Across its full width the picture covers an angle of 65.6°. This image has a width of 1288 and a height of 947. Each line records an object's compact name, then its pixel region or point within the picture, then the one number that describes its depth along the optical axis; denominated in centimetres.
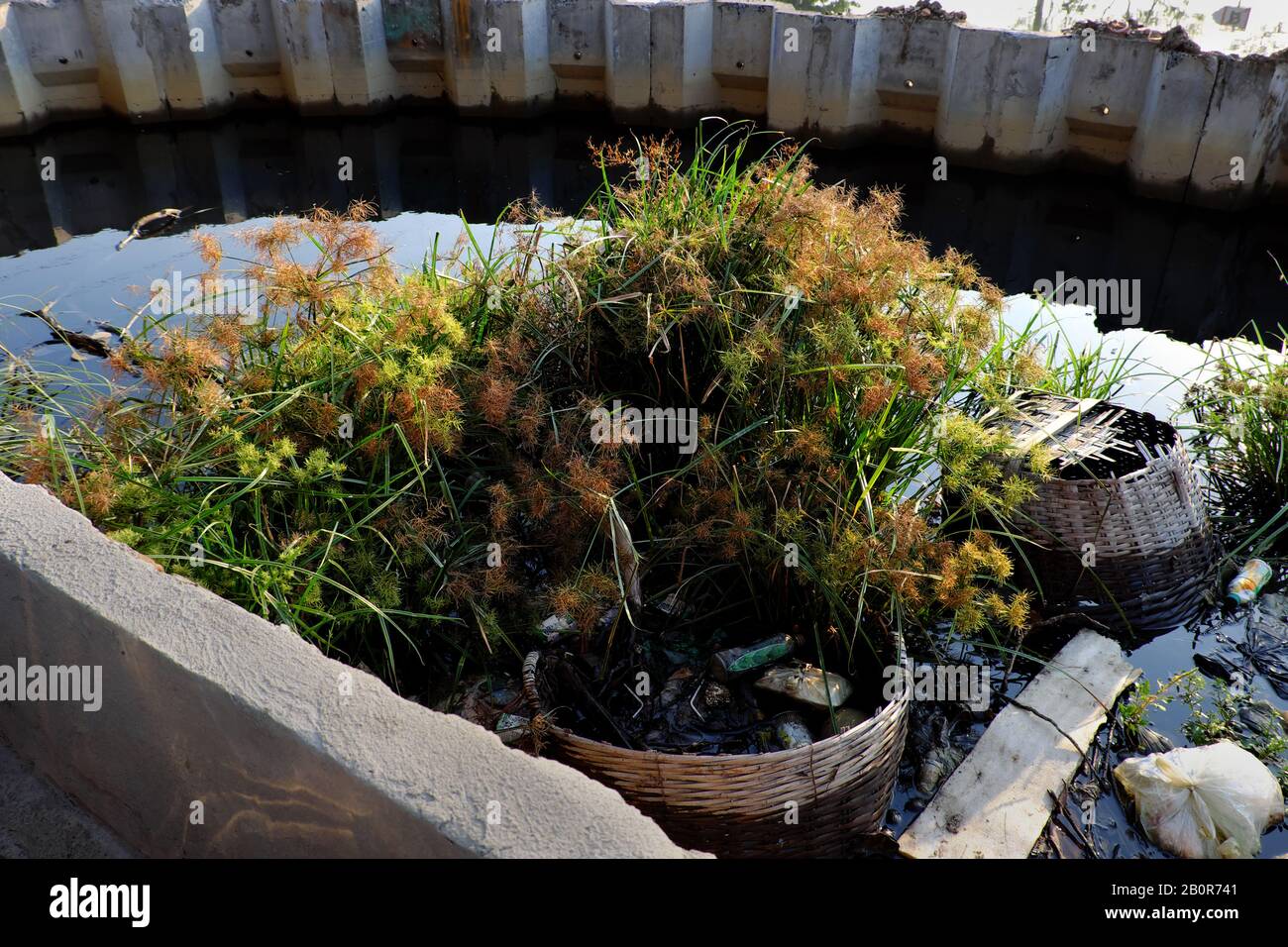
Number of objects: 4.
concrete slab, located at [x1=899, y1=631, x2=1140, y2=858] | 250
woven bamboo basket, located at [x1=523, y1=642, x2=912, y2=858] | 227
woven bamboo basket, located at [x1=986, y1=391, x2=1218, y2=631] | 316
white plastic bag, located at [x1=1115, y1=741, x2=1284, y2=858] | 254
